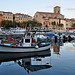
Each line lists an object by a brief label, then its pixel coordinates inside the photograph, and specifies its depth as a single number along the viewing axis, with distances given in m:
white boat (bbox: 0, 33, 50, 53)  24.83
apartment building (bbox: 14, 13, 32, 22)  124.56
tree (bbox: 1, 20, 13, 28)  99.44
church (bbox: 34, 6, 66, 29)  119.81
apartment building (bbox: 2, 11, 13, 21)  119.61
